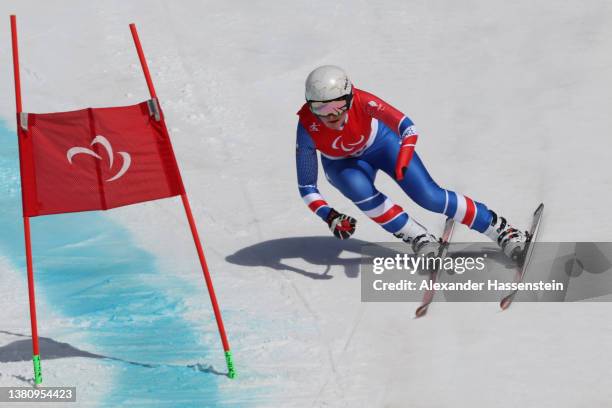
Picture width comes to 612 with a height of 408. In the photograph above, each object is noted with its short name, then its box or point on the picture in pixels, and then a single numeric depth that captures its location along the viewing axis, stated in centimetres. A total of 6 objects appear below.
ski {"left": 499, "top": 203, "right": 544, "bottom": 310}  1703
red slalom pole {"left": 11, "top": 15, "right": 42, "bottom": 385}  1423
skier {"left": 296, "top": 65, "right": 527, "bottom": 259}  1784
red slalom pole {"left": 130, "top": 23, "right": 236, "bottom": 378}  1476
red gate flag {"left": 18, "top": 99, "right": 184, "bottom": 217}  1454
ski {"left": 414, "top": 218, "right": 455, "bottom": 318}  1697
